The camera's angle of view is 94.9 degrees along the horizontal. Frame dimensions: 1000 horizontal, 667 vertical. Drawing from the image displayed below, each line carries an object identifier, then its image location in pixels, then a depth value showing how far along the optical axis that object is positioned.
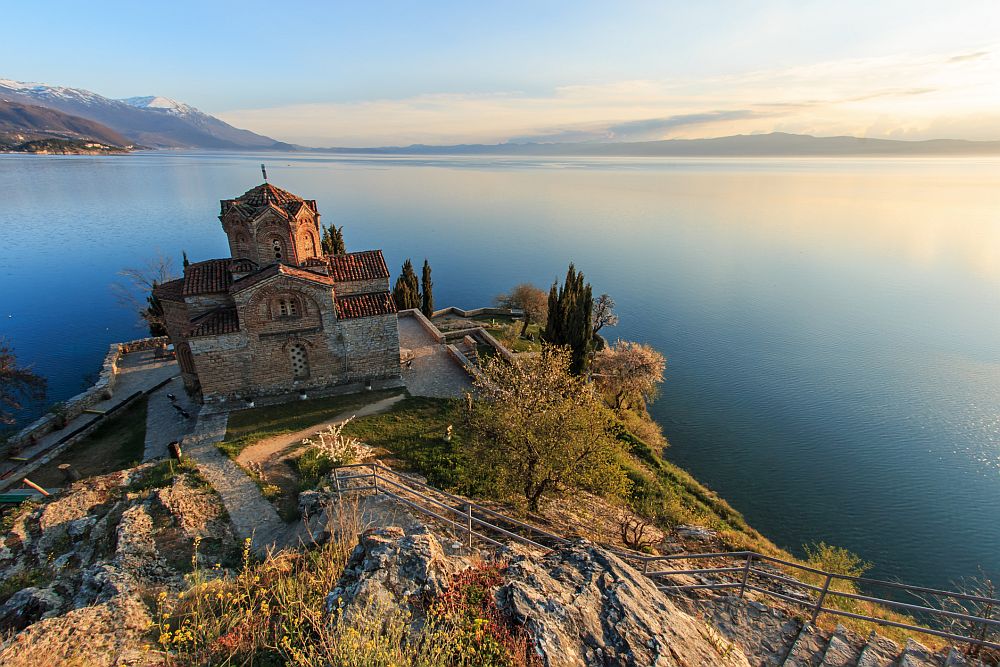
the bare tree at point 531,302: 41.08
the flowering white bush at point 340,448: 15.10
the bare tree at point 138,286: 42.75
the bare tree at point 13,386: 23.53
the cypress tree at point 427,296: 38.88
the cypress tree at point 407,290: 37.22
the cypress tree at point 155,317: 31.84
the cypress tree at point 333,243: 38.28
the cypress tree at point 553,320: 27.75
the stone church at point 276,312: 19.55
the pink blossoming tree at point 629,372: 27.52
